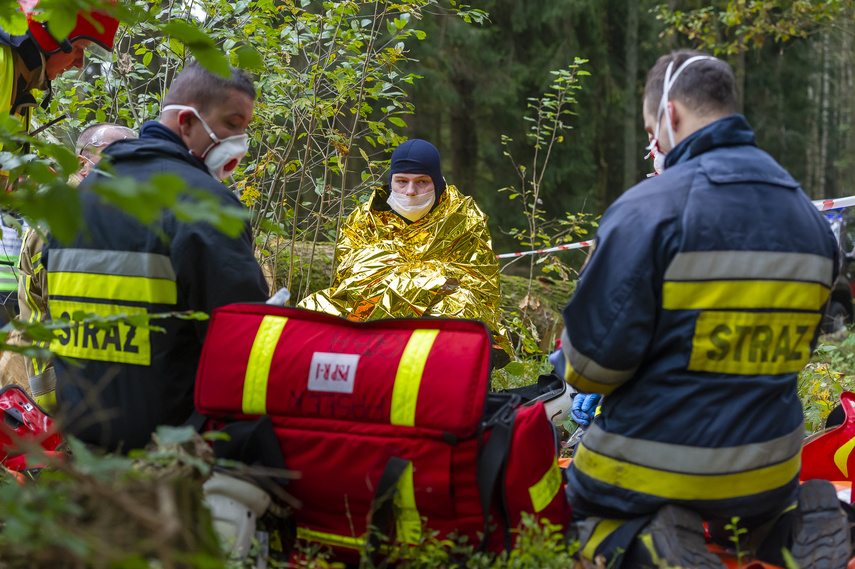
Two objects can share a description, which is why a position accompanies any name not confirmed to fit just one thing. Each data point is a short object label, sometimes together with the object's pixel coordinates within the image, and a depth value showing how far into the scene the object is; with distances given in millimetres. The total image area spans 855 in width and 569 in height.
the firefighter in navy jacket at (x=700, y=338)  2043
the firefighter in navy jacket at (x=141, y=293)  2195
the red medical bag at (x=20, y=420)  2820
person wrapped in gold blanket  4047
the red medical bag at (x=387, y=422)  2027
